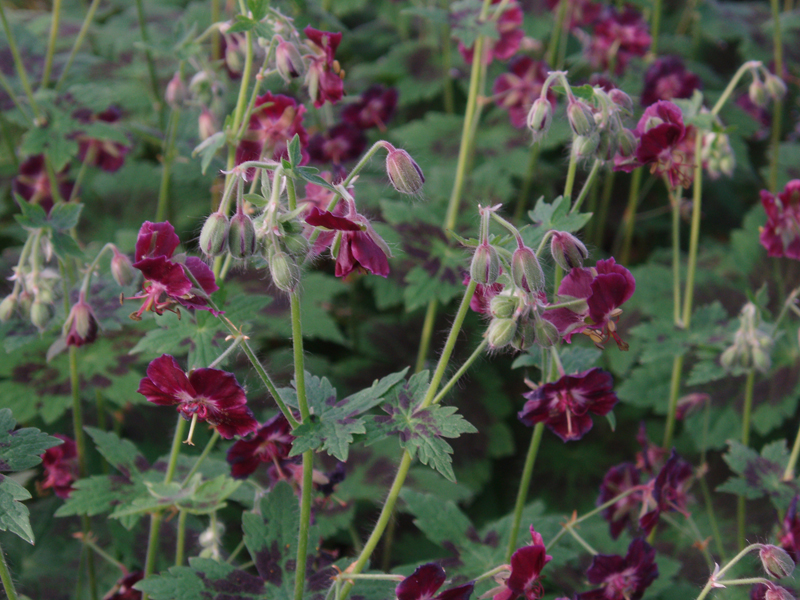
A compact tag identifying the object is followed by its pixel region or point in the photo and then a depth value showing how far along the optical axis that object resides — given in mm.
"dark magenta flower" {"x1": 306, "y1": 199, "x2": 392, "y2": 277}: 380
